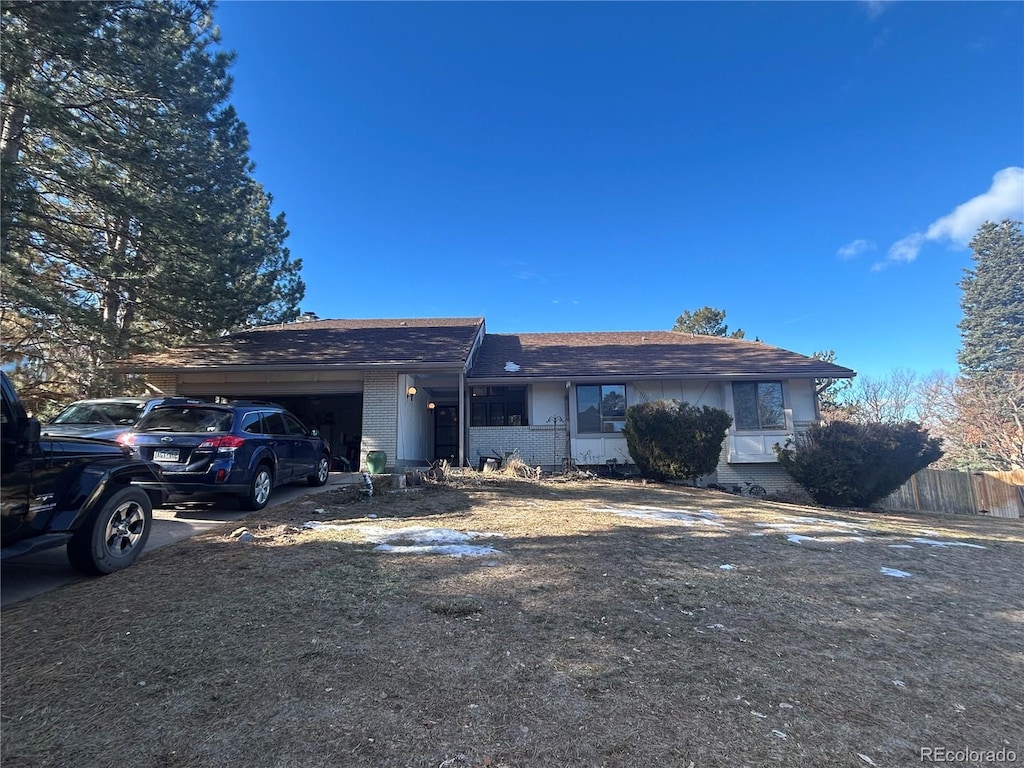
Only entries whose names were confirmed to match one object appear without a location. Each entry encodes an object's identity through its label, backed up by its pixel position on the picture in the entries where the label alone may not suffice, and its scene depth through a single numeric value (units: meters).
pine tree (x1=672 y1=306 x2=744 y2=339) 29.42
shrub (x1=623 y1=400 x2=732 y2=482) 11.88
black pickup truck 3.51
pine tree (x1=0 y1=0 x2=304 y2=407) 8.73
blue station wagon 6.57
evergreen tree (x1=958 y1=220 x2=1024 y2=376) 29.78
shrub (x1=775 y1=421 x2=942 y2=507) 11.00
